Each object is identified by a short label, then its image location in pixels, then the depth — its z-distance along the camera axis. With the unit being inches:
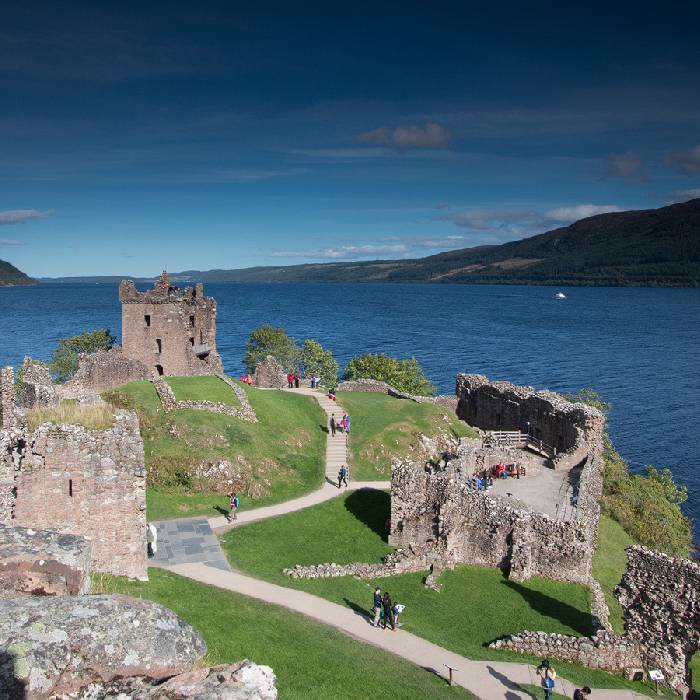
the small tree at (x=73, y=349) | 2906.0
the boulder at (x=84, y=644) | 227.8
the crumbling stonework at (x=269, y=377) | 2055.9
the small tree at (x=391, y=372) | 2603.3
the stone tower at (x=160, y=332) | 2016.5
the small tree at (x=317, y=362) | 2960.1
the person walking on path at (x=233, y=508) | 1171.3
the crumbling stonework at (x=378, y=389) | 2016.5
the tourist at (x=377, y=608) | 863.7
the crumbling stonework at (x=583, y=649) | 817.5
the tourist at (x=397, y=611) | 856.3
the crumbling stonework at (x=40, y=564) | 328.5
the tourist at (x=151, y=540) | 960.4
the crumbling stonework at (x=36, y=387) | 1151.0
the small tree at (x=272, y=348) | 3073.3
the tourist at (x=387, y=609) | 868.6
